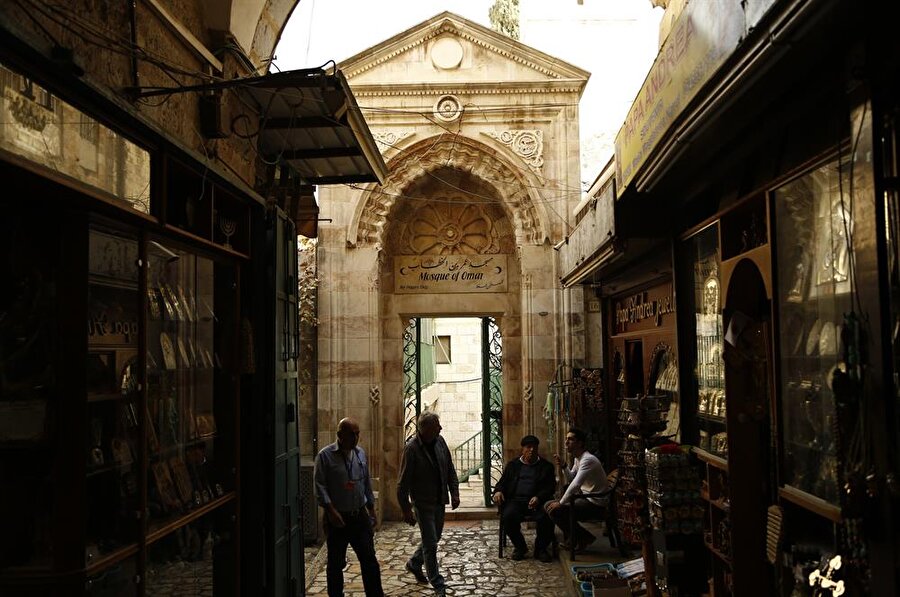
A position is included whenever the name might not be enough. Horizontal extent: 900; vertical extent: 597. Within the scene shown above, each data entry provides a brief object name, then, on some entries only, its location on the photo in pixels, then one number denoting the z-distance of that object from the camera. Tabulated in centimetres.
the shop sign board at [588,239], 650
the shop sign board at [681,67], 310
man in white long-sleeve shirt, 828
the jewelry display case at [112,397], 365
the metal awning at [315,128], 468
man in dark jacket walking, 730
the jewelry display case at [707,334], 530
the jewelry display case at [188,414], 443
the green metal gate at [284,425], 570
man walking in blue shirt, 639
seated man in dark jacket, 892
